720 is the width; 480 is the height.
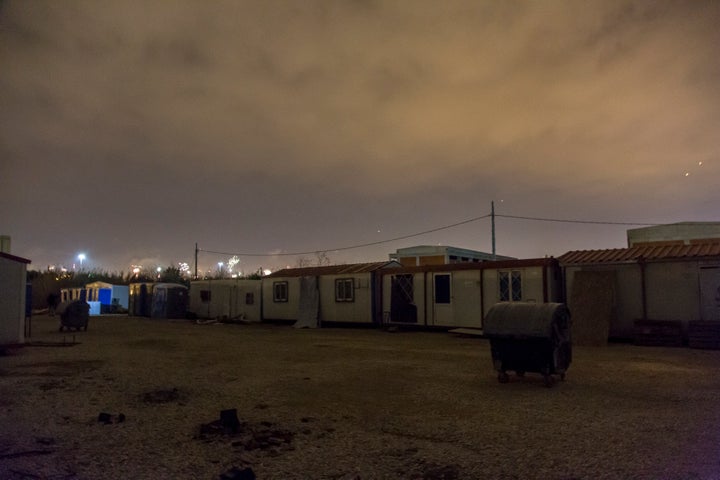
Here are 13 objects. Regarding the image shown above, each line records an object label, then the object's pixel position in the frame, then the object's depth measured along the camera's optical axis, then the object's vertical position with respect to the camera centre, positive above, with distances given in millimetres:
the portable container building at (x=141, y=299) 33656 -566
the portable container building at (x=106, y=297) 38500 -470
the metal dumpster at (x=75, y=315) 19922 -917
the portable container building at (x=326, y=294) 22109 -261
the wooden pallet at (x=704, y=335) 13227 -1311
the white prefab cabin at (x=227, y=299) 27516 -546
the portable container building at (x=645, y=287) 14336 -78
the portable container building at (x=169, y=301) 30766 -648
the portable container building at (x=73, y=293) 40031 -152
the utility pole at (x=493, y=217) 36250 +4893
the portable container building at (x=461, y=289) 17203 -100
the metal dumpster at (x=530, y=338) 8062 -825
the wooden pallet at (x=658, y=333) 14034 -1324
